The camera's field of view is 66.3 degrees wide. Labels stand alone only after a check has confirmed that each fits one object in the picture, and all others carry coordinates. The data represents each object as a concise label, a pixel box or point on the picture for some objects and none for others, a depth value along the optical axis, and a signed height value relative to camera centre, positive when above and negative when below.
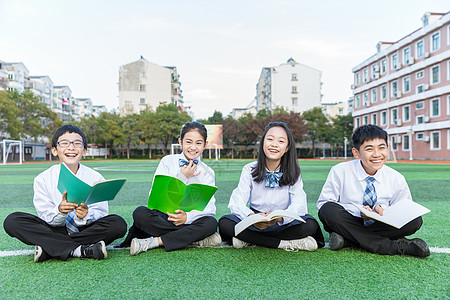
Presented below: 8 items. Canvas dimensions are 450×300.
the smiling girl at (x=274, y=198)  2.38 -0.36
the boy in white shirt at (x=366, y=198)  2.28 -0.36
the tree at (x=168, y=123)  32.98 +2.56
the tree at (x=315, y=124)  35.09 +2.46
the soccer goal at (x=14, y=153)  28.83 -0.20
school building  21.11 +4.09
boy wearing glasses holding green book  2.14 -0.46
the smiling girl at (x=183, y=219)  2.38 -0.49
